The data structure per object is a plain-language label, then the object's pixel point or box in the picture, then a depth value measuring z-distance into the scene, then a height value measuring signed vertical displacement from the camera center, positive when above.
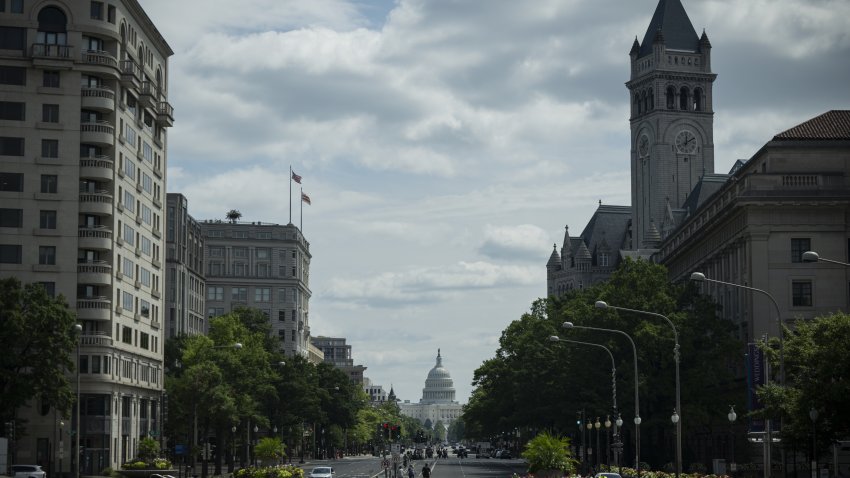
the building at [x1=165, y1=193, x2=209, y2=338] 163.50 +14.60
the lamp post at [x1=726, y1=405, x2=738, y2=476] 99.65 -4.00
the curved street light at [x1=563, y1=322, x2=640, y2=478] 76.21 -2.22
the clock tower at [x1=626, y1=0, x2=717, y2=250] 190.50 +21.99
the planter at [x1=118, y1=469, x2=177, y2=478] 91.97 -5.81
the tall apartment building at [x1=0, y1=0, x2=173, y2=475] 98.50 +14.89
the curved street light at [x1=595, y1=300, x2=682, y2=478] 67.62 -2.40
